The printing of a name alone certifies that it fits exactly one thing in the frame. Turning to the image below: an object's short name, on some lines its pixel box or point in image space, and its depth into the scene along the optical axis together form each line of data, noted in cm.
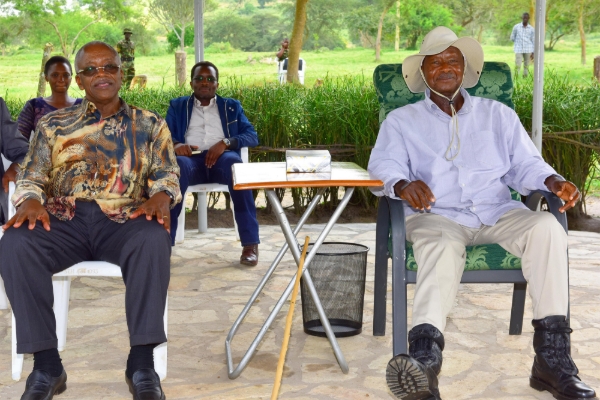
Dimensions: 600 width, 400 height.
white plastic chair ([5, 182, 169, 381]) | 309
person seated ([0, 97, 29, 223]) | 387
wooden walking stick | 235
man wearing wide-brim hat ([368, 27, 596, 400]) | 296
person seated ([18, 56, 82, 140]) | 526
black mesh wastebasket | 370
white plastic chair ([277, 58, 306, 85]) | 1765
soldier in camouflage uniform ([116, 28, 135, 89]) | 1274
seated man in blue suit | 550
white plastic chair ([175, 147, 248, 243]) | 558
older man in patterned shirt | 290
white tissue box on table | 315
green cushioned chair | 310
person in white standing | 1885
